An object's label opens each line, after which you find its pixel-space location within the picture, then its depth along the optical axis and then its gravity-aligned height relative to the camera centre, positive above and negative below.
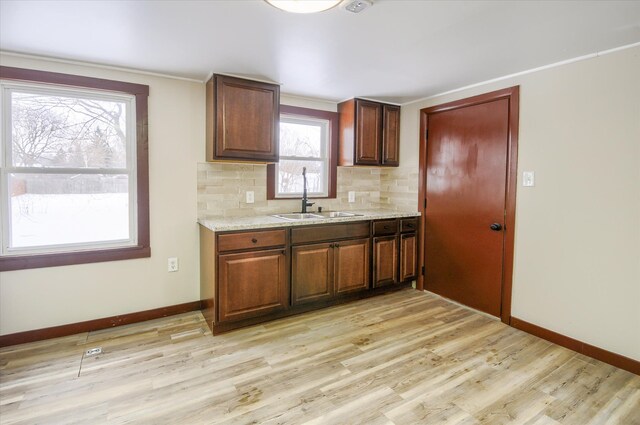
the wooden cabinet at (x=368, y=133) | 3.82 +0.69
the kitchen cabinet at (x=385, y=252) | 3.64 -0.62
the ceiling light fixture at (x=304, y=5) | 1.72 +0.94
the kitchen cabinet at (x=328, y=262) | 3.15 -0.65
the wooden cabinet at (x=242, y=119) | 2.98 +0.65
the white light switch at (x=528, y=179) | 2.85 +0.14
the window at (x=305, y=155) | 3.70 +0.43
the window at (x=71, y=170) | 2.58 +0.16
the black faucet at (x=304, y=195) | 3.73 -0.02
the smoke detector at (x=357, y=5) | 1.79 +0.99
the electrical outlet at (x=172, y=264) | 3.16 -0.66
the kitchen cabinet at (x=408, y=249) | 3.83 -0.62
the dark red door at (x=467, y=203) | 3.14 -0.08
